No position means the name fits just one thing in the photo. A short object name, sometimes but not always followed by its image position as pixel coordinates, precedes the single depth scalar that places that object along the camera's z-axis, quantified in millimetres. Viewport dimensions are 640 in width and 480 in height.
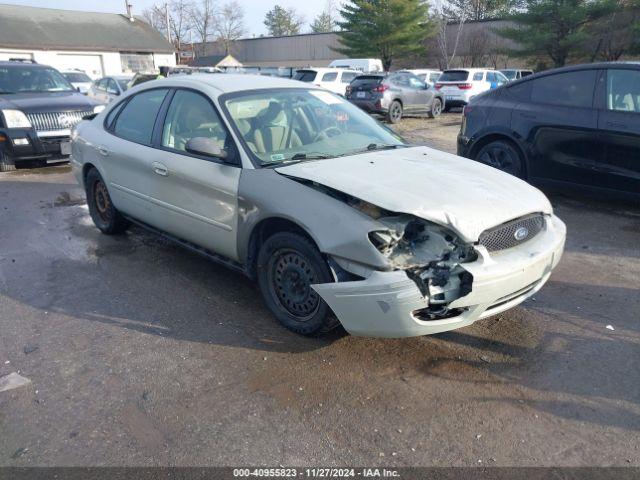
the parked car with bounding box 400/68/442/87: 24406
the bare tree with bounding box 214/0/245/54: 77875
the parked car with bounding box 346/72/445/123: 15664
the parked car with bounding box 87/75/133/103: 15906
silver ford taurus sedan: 2959
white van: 28552
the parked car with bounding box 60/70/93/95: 22589
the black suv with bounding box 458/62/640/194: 5707
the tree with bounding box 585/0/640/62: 27719
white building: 39562
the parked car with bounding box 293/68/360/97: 18859
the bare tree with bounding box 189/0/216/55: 77000
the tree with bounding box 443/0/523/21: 48091
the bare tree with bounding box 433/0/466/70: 38631
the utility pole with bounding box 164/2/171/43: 64613
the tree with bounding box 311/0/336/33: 92188
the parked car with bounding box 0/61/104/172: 8984
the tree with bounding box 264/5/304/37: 93250
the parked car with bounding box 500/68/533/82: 25641
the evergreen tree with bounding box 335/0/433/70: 39500
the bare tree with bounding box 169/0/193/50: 74312
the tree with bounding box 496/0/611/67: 28906
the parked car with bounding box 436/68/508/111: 19750
